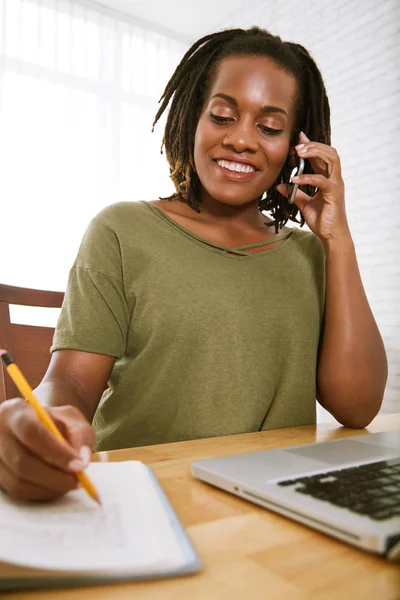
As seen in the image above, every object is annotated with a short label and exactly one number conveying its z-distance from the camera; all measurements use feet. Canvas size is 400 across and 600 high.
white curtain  12.14
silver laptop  1.20
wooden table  1.01
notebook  1.02
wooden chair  3.24
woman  2.95
